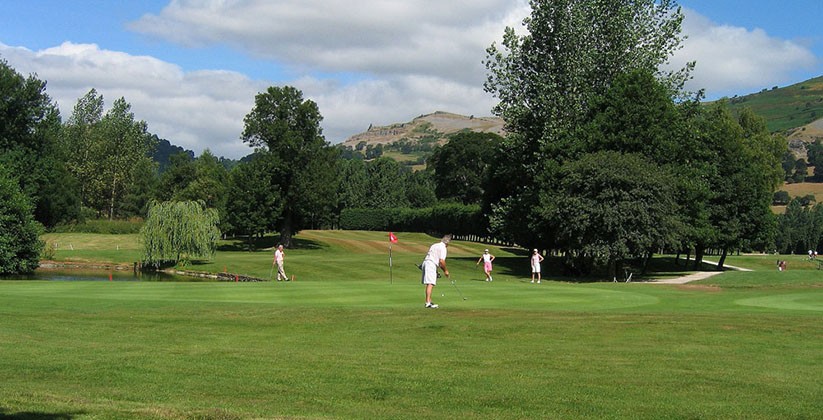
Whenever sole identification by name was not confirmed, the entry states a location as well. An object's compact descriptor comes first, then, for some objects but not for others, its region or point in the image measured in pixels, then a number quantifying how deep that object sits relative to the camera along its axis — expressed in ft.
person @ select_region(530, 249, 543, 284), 153.28
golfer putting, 73.51
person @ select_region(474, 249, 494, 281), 152.35
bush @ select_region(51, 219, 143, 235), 340.18
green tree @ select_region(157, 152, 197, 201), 433.89
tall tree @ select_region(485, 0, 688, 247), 189.78
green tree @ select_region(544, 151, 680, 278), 168.25
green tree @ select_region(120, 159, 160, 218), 432.25
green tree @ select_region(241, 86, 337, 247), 288.30
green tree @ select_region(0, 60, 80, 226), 279.08
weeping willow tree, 204.54
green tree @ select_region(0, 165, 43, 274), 185.88
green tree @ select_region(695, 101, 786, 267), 220.43
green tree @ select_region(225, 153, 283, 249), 279.90
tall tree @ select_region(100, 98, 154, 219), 409.49
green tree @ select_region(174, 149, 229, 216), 391.45
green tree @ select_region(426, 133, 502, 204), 438.40
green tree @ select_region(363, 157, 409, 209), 515.91
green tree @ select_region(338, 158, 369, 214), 514.68
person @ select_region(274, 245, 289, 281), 146.51
